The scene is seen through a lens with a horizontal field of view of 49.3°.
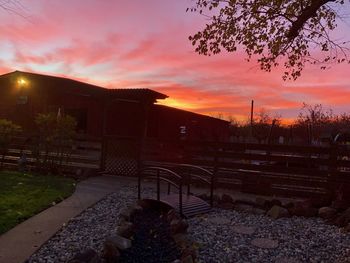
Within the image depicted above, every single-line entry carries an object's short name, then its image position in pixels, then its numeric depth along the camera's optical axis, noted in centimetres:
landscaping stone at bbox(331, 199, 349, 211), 773
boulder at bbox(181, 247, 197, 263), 483
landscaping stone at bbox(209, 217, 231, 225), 708
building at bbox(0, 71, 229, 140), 2036
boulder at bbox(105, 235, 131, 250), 526
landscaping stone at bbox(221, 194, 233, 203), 862
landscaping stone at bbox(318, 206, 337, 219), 759
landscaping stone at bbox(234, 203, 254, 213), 816
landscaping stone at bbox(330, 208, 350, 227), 695
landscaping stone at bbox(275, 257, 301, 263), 528
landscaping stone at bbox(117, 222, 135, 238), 576
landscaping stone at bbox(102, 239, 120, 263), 501
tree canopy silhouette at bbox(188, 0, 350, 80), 809
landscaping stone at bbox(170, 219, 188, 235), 597
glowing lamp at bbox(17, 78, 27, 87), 1998
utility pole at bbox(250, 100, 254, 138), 4836
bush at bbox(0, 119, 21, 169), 1277
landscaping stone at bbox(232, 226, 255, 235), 659
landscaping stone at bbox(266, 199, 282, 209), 831
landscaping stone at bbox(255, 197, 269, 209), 838
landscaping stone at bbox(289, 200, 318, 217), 780
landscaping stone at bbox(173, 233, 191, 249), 549
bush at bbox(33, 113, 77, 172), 1218
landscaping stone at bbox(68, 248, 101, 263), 461
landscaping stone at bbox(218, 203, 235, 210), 835
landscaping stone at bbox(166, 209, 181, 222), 655
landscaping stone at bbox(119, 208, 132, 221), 662
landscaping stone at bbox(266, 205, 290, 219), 765
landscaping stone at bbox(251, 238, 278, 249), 589
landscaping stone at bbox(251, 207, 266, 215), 798
